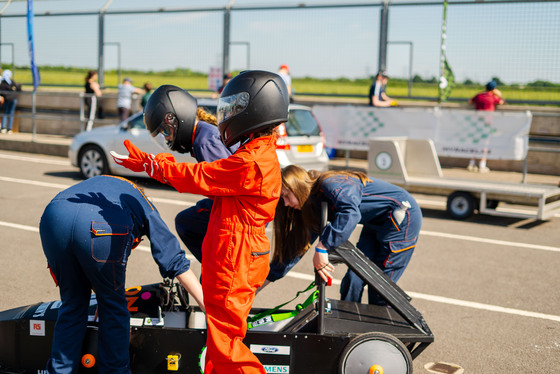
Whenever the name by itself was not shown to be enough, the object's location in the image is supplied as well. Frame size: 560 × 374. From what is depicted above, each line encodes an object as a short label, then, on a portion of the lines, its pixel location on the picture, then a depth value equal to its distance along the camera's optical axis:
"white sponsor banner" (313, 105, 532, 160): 11.25
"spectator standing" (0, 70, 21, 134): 17.06
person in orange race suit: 2.97
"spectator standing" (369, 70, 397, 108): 13.13
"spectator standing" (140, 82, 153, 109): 14.76
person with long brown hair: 3.55
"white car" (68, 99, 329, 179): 10.40
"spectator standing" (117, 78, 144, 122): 15.13
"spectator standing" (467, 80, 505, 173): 12.34
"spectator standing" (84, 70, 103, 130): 15.38
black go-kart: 3.45
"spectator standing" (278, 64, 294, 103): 13.73
